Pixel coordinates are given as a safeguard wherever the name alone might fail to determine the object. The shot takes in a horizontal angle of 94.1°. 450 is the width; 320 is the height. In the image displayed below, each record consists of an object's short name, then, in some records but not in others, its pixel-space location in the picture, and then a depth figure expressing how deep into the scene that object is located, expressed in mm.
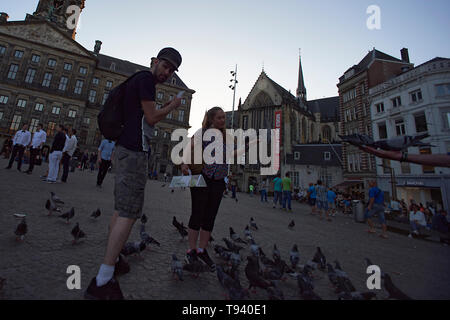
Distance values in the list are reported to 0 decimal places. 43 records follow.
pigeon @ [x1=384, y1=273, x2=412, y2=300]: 1985
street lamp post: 27109
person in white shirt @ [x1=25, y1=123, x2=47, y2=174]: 8906
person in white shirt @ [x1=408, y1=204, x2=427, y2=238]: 9362
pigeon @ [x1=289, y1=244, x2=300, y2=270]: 2844
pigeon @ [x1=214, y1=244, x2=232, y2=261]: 2782
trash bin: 12164
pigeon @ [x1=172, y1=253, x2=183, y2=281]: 2049
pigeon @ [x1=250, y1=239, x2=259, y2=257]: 3001
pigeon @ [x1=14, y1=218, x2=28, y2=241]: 2391
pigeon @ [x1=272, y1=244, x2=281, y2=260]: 2858
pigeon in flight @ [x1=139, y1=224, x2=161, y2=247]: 2857
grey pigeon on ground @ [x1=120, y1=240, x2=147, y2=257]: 2346
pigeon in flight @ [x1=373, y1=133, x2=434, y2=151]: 2057
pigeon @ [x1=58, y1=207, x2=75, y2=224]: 3467
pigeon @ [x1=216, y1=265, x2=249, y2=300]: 1738
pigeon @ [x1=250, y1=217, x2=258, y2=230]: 5324
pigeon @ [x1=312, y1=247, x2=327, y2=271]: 2979
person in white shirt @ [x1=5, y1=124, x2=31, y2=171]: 9227
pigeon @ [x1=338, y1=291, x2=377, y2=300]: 1947
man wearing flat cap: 1621
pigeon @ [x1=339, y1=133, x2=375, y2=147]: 2146
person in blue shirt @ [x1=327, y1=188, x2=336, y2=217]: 11614
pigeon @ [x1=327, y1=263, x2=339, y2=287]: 2287
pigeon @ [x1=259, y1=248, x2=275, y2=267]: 2502
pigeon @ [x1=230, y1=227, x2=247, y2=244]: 3770
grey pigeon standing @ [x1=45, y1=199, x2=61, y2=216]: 3748
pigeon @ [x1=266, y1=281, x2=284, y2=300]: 1844
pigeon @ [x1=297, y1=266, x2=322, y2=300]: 1944
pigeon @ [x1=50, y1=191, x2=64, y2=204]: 3885
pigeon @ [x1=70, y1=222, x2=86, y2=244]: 2652
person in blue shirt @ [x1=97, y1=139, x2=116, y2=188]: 7953
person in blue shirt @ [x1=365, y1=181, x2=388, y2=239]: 7703
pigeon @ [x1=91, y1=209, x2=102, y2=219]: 3939
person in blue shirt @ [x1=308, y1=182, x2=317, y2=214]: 12519
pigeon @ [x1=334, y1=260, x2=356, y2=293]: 2090
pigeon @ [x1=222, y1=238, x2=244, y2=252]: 2916
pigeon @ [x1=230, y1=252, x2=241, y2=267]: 2334
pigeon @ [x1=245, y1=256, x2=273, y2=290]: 1920
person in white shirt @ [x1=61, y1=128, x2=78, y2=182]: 8241
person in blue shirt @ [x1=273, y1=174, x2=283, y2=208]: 13731
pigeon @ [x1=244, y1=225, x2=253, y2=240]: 3810
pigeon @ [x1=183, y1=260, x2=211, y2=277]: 2127
